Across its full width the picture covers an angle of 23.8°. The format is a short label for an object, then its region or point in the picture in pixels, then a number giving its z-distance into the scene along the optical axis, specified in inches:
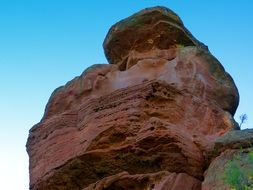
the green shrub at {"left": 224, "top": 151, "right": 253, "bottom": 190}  352.2
